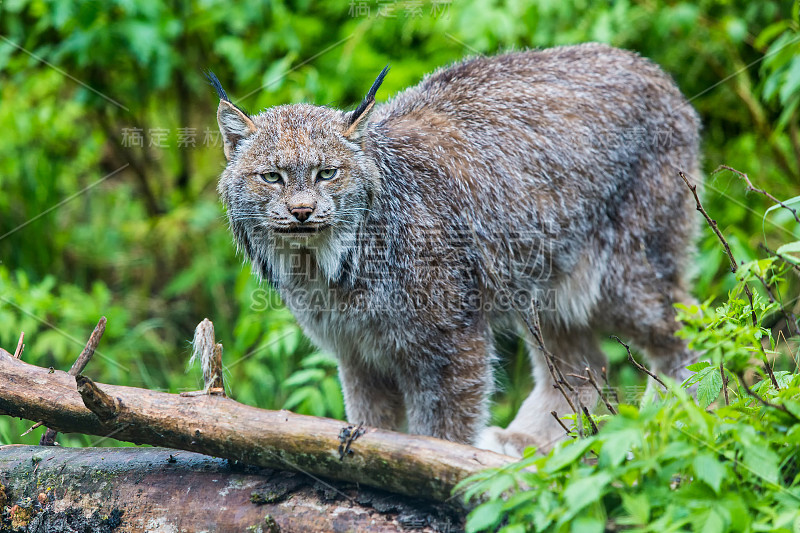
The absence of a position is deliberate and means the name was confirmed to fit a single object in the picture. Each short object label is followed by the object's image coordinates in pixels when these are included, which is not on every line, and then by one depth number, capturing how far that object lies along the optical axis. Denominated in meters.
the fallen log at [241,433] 5.77
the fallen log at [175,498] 5.91
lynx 7.77
